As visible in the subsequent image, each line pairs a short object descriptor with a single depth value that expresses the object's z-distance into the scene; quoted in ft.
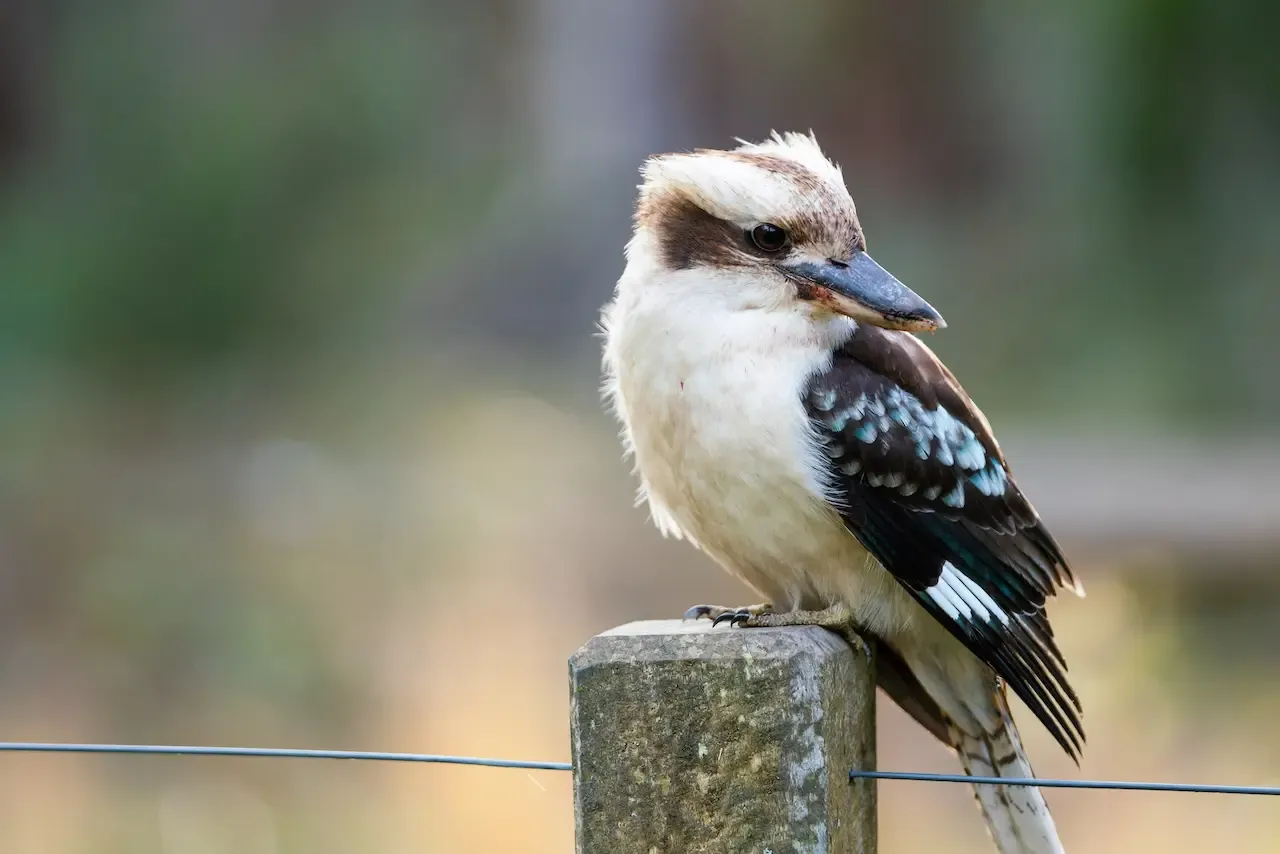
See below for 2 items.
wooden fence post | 20.53
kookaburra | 21.01
